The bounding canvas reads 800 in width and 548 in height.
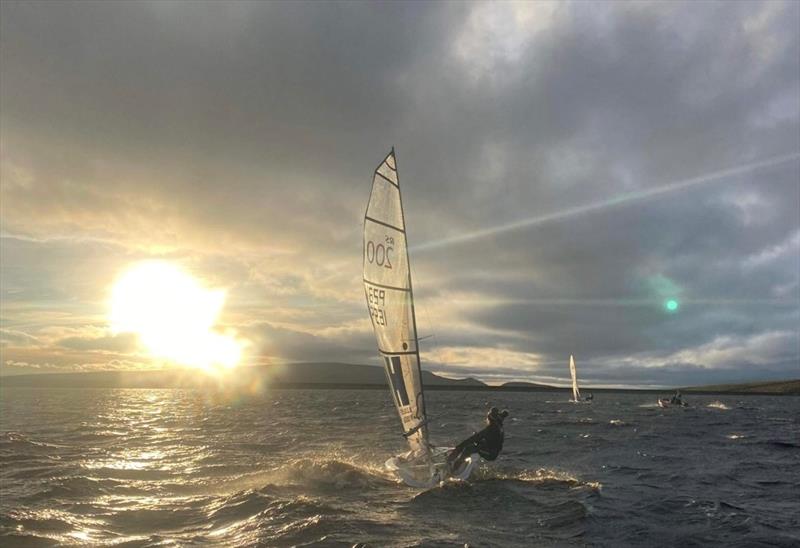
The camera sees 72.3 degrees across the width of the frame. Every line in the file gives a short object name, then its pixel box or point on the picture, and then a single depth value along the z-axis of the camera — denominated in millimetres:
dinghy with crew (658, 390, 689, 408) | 82631
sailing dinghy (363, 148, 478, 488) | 16094
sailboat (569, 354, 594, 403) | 84062
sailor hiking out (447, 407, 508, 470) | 18484
